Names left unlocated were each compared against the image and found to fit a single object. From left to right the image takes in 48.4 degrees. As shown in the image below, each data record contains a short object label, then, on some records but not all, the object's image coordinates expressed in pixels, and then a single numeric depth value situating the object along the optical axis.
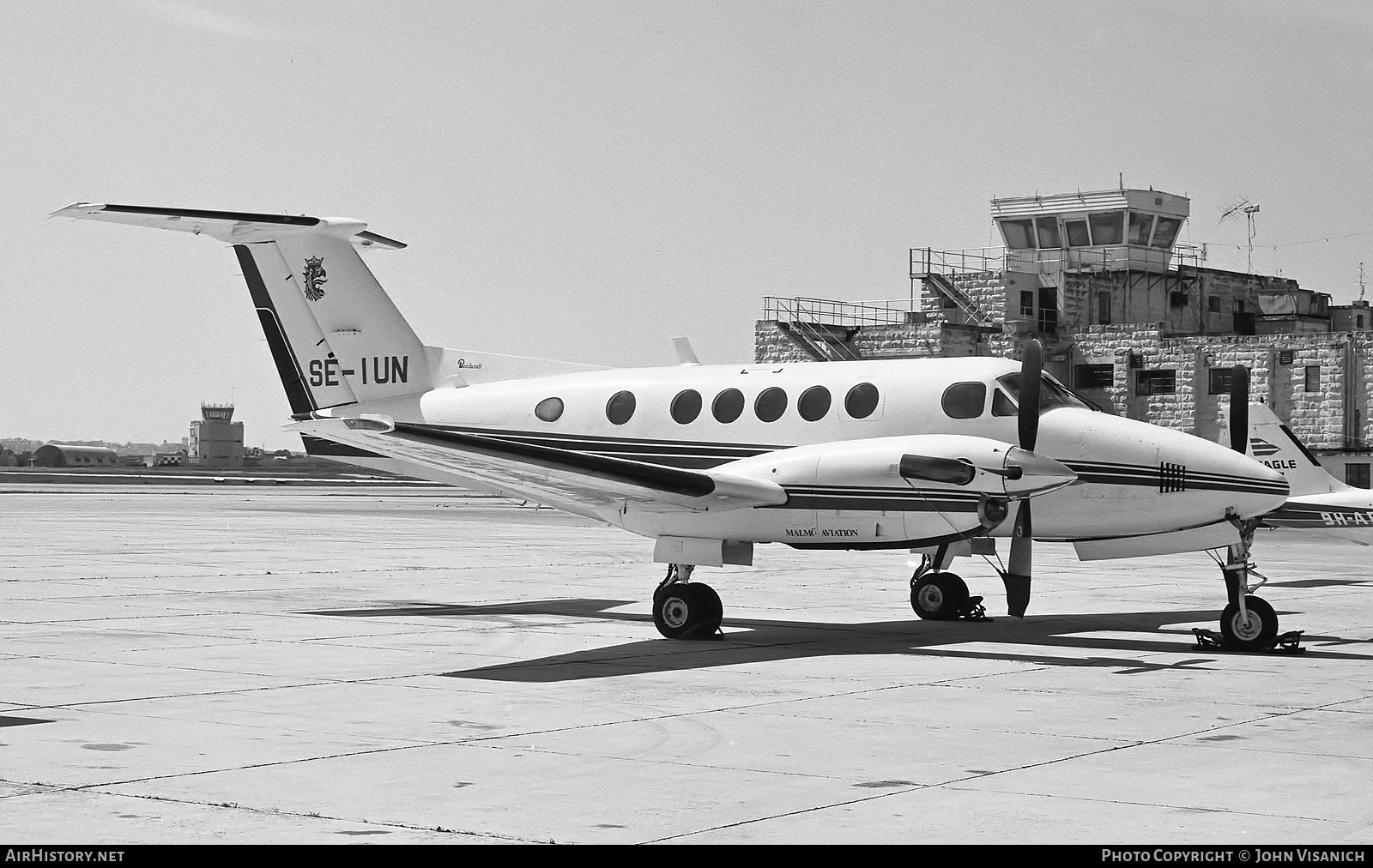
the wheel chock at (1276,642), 15.80
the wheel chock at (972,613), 19.47
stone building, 61.94
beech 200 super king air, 15.99
